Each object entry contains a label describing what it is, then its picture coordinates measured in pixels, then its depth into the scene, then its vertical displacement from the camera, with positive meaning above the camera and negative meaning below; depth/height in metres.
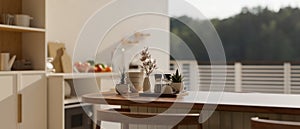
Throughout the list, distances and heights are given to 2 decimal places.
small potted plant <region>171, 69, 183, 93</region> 2.82 -0.14
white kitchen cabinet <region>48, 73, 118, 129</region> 4.32 -0.40
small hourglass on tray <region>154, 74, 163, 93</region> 2.82 -0.14
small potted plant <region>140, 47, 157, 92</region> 2.87 -0.03
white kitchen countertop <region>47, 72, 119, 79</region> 4.48 -0.14
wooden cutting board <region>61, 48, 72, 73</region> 5.01 +0.01
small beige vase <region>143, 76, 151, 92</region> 2.87 -0.16
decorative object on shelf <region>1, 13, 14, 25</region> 4.06 +0.45
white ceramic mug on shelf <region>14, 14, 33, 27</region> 4.15 +0.46
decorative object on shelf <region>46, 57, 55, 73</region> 4.63 -0.03
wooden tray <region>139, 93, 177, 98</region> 2.74 -0.22
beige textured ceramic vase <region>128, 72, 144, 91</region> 2.96 -0.12
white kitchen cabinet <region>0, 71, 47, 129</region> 3.88 -0.38
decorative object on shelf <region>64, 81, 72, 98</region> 4.72 -0.32
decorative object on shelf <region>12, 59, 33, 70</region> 4.28 -0.02
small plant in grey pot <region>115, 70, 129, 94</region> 2.89 -0.18
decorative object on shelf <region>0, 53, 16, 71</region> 3.98 +0.00
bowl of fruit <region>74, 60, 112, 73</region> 5.24 -0.06
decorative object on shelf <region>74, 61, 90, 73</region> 5.22 -0.05
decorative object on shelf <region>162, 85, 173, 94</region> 2.77 -0.18
